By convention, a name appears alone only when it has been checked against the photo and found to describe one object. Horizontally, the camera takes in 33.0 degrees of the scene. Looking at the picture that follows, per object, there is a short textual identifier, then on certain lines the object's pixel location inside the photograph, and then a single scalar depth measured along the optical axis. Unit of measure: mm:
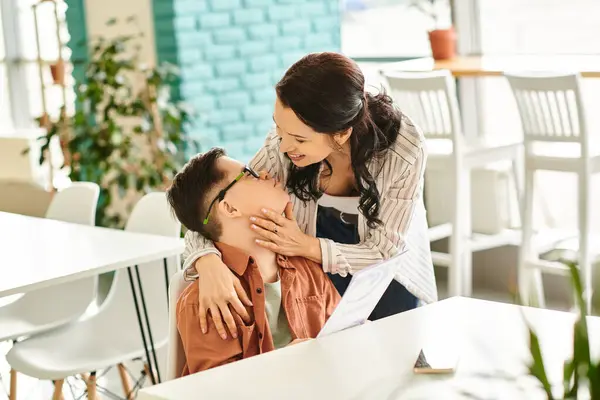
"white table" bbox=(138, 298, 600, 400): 1566
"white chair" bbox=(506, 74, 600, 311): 3732
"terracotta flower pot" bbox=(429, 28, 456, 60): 4652
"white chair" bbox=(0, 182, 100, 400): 3186
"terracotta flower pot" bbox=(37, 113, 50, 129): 5516
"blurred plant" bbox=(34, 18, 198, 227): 4719
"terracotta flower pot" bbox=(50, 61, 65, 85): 5849
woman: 2061
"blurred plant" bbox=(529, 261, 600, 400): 858
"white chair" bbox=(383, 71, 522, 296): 4094
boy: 2016
